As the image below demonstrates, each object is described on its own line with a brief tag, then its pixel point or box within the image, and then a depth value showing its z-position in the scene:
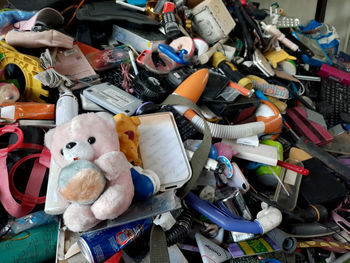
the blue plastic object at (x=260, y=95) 1.07
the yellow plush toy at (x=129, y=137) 0.64
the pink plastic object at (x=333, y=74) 1.56
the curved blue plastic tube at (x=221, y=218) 0.72
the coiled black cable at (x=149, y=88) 0.89
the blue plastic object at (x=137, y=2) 1.26
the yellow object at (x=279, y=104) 1.13
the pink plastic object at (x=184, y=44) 1.09
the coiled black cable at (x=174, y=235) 0.66
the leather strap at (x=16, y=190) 0.64
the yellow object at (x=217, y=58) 1.14
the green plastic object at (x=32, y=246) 0.60
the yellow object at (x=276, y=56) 1.38
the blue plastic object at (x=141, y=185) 0.59
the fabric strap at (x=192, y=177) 0.59
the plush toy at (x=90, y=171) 0.46
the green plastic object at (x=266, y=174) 0.88
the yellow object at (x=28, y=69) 0.86
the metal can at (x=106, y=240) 0.55
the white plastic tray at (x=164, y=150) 0.69
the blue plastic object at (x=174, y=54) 1.04
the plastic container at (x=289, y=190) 0.85
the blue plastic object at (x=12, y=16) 1.06
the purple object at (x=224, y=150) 0.82
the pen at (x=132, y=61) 1.04
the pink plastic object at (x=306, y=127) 1.13
